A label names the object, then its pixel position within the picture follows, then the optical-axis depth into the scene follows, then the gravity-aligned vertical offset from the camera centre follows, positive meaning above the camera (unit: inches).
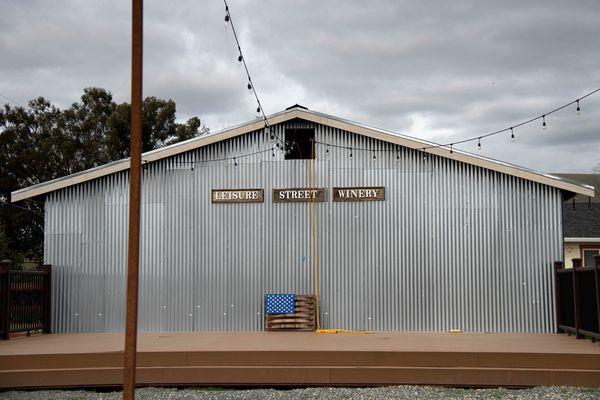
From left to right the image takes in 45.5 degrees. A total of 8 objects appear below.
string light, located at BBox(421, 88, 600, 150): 601.9 +92.9
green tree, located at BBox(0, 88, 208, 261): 1316.4 +238.4
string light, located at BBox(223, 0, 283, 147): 402.0 +119.1
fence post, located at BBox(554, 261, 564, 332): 583.5 -30.6
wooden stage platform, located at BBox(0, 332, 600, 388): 413.4 -64.3
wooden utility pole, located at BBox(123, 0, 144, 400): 279.6 +24.3
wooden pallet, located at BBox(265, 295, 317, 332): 604.7 -51.6
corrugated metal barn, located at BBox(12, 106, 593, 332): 602.5 +19.1
